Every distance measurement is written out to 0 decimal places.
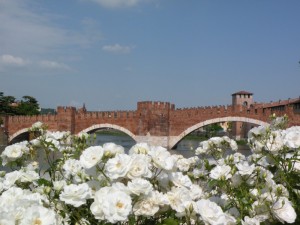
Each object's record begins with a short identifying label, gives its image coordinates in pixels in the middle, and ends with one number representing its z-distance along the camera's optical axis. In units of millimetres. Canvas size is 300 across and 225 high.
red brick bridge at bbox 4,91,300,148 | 24531
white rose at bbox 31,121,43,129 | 2119
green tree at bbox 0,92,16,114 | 35888
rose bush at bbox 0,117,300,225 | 1120
